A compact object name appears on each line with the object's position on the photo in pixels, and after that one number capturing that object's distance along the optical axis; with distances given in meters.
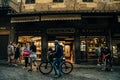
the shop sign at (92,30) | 9.62
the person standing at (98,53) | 9.23
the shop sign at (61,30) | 9.62
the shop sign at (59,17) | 8.91
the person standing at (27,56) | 7.20
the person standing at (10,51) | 8.40
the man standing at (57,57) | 6.00
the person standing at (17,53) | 8.50
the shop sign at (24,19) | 9.35
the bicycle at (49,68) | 6.31
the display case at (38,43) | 10.02
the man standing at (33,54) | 6.89
